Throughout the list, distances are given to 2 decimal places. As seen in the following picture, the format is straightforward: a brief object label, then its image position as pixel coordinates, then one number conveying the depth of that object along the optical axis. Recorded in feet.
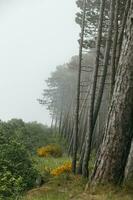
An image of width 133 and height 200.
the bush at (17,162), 58.39
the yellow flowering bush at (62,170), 67.58
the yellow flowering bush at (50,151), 114.16
